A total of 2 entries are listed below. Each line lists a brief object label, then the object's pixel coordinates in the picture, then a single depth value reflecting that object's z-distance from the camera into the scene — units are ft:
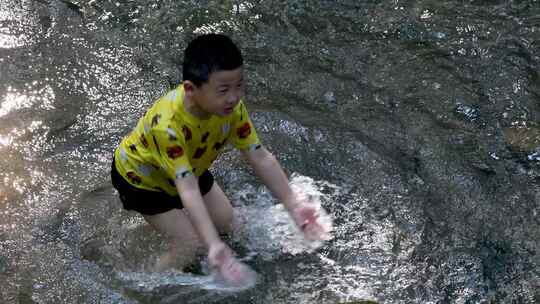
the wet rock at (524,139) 13.56
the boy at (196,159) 9.50
